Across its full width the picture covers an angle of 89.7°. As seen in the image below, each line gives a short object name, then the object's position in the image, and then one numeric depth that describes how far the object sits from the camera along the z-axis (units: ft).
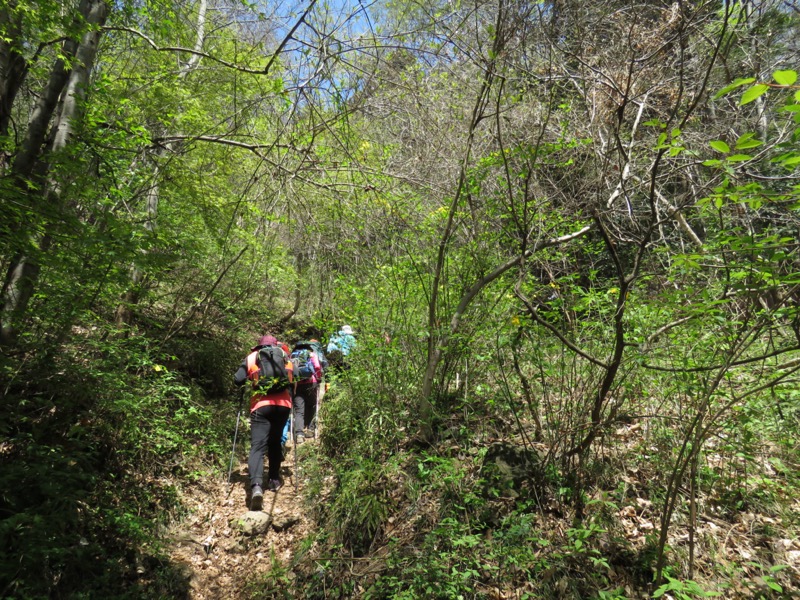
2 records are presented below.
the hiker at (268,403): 15.75
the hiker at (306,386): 20.18
